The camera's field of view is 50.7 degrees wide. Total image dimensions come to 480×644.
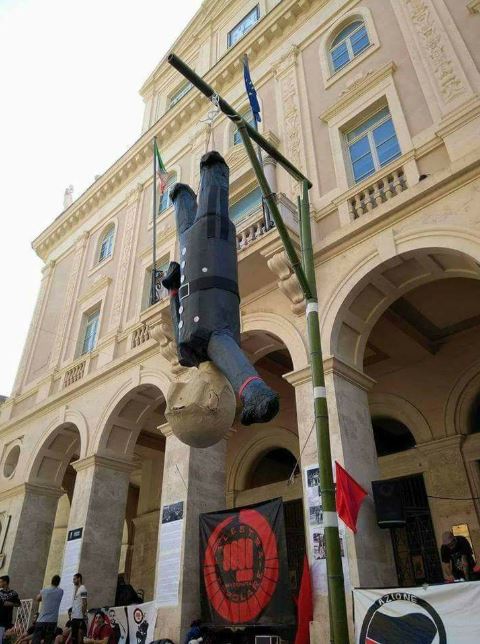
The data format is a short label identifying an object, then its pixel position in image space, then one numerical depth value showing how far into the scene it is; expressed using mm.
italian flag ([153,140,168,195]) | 12828
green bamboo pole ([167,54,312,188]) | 4625
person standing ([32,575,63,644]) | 9492
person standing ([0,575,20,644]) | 9016
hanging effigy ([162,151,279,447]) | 2998
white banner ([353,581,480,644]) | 4988
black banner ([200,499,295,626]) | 7422
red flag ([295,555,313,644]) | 6918
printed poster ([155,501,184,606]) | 9138
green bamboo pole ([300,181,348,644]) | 3936
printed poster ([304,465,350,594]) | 7039
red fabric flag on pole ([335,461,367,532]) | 7004
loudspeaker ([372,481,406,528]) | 7176
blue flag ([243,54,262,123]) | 9109
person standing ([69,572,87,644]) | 9102
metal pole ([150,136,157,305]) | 9912
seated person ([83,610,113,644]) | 9187
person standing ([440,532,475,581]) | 7038
